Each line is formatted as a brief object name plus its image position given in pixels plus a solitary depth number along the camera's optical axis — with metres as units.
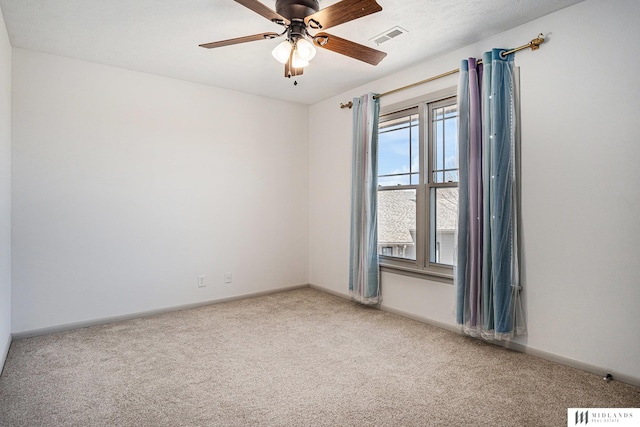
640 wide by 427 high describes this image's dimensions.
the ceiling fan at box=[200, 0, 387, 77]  2.03
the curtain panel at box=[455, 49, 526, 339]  2.79
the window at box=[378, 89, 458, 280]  3.48
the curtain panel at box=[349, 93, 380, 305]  3.98
